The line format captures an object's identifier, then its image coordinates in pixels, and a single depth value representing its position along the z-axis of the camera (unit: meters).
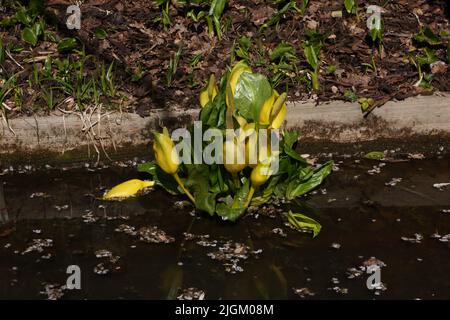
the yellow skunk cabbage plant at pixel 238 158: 3.33
